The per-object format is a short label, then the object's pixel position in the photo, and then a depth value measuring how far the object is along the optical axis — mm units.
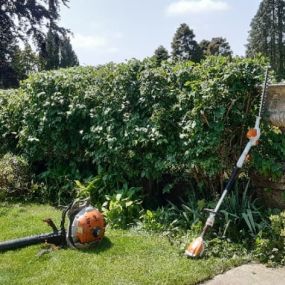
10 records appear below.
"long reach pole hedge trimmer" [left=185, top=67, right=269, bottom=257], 2982
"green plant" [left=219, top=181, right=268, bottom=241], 3308
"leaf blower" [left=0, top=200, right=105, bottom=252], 3130
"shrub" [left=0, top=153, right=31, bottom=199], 5017
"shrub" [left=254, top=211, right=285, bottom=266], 2905
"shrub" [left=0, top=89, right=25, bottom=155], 5596
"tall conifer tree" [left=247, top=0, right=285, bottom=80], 28047
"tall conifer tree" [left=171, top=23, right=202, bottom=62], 31559
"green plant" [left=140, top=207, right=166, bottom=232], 3618
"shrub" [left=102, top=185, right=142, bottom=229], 3821
